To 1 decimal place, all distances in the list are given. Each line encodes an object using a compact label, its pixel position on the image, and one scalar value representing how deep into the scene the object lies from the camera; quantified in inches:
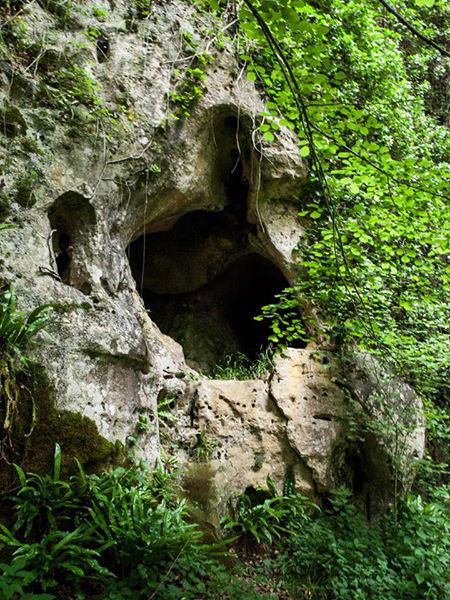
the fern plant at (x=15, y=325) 140.7
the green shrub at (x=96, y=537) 125.6
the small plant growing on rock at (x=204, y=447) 210.1
